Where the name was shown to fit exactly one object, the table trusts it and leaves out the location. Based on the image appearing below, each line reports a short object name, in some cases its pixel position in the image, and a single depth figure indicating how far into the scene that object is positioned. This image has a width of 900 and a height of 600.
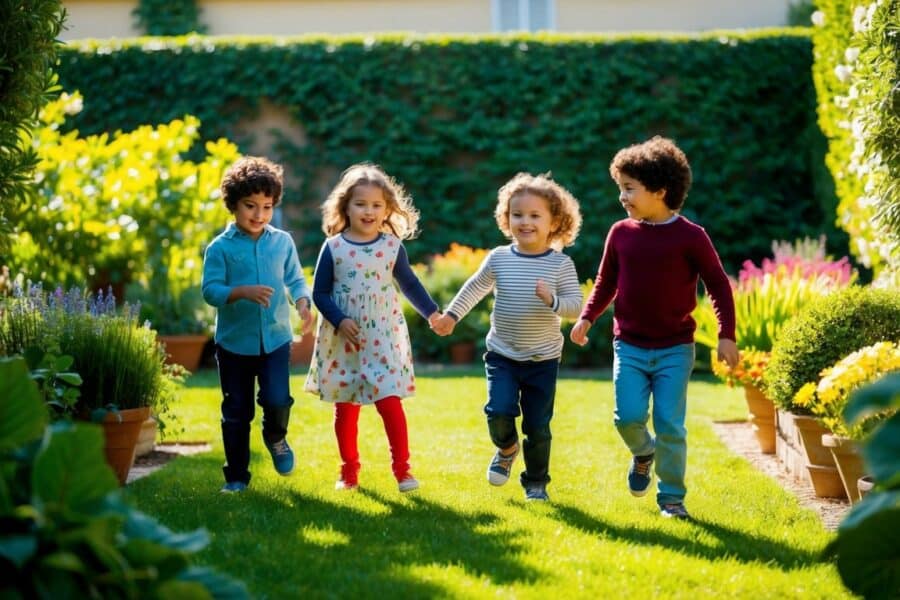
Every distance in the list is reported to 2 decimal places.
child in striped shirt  5.43
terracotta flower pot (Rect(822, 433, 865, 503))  5.04
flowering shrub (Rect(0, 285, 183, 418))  5.49
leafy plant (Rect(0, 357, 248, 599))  2.32
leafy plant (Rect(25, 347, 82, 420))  4.68
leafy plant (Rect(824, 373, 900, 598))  2.36
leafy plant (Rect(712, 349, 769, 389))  6.89
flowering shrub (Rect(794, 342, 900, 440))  4.89
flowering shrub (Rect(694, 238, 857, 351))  7.77
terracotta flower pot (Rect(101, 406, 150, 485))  5.46
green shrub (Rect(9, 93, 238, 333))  10.05
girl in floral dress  5.51
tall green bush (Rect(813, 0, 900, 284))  6.15
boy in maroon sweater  5.03
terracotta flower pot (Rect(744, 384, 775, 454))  6.88
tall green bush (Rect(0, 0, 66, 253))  5.34
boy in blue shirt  5.48
